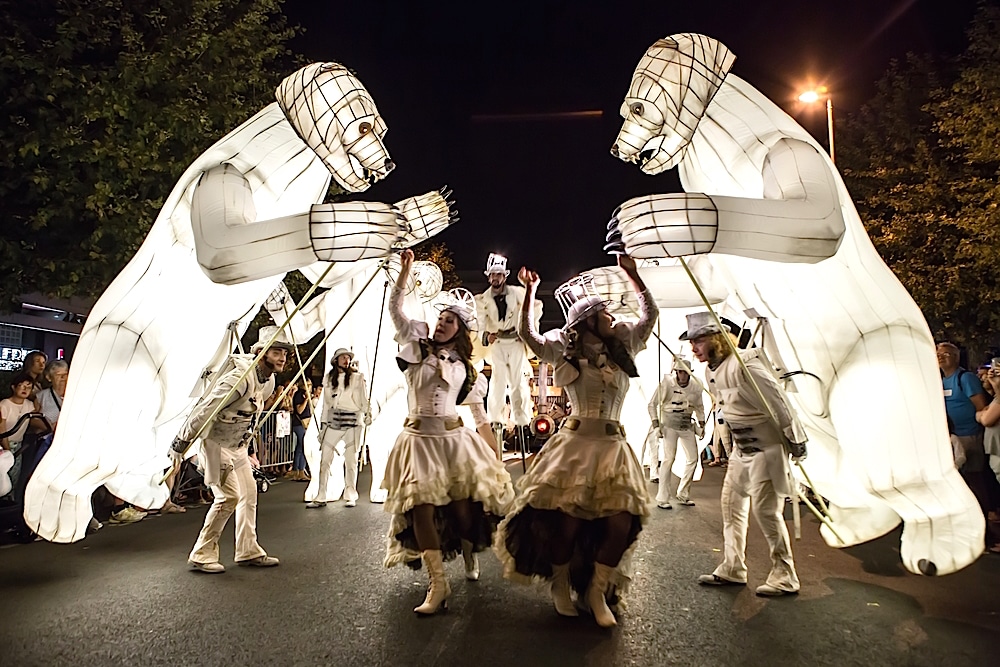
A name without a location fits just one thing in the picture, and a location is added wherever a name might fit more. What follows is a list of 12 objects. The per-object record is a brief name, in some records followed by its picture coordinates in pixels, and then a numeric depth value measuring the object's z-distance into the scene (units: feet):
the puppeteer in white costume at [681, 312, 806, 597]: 12.69
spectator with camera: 17.08
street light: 33.42
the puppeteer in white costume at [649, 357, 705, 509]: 23.85
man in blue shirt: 17.72
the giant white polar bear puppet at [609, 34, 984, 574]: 10.13
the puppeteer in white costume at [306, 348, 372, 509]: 24.13
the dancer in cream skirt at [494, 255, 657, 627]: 11.33
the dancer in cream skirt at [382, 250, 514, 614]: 12.23
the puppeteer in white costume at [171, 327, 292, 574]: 14.89
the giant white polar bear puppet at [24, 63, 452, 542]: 10.69
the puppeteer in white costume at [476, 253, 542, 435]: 22.06
